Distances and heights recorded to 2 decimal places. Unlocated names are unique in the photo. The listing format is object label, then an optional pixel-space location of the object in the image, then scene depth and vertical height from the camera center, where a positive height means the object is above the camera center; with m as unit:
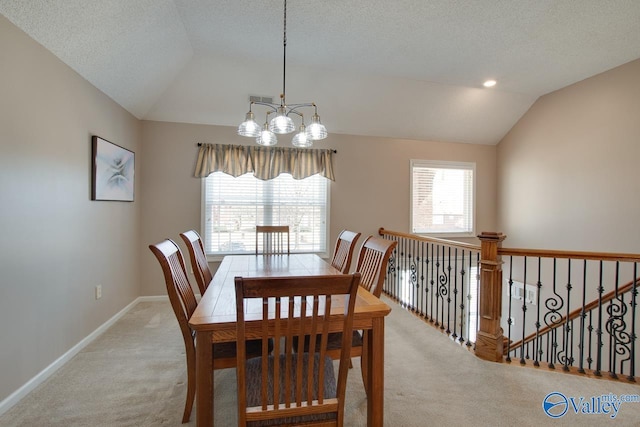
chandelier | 1.96 +0.59
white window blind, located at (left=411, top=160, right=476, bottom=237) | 4.55 +0.24
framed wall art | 2.64 +0.37
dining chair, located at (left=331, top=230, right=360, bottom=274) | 2.40 -0.36
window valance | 3.74 +0.67
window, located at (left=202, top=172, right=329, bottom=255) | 3.84 +0.00
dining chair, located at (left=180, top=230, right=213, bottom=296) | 2.12 -0.40
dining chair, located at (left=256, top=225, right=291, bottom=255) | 3.18 -0.33
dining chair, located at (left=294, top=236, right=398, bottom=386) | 1.66 -0.44
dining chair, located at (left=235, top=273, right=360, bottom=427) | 1.01 -0.58
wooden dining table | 1.24 -0.57
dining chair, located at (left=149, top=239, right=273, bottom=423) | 1.46 -0.60
